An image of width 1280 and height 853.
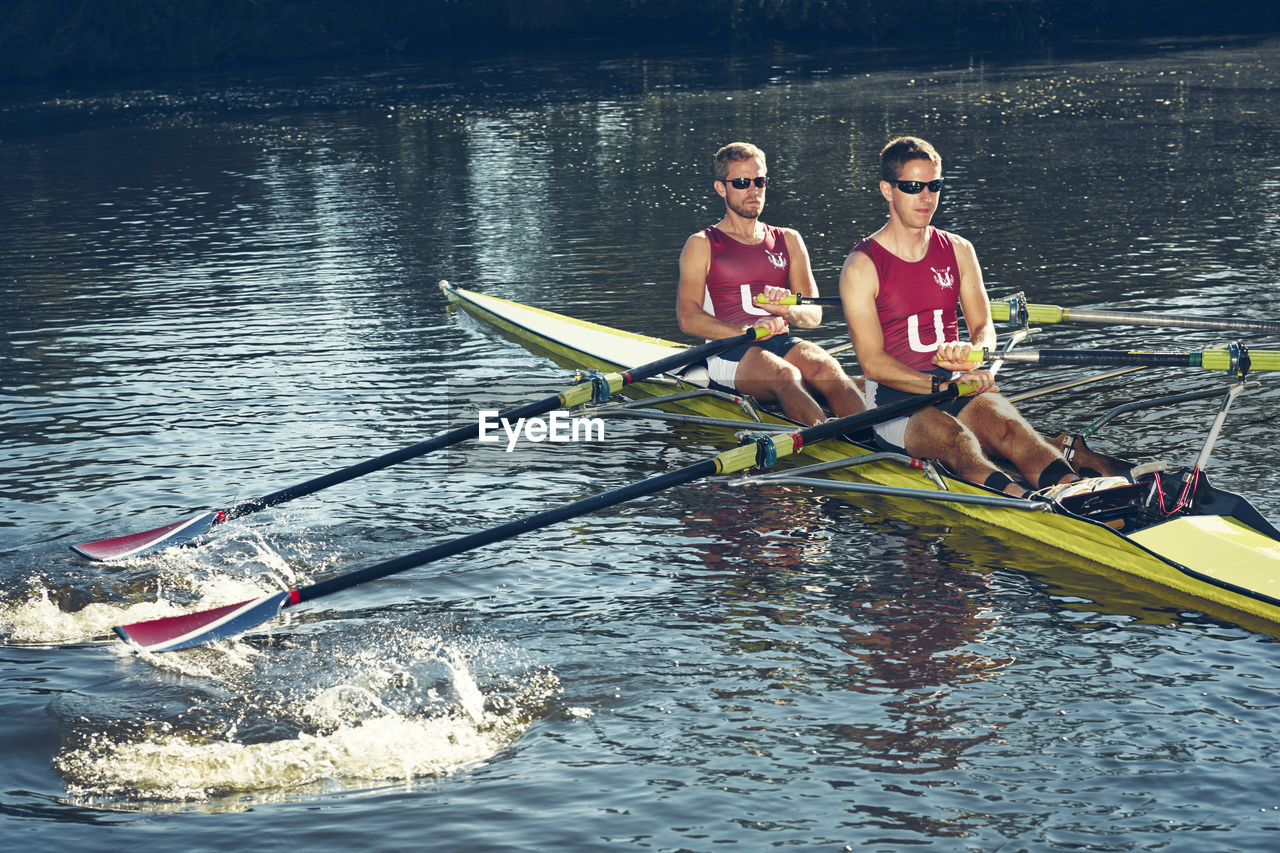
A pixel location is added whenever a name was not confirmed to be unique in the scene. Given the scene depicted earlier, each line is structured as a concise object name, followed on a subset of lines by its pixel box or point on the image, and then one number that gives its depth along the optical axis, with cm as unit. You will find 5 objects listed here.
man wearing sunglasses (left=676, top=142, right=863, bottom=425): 971
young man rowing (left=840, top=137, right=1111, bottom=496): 807
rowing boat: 697
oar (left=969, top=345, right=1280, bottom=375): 768
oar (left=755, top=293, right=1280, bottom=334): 919
